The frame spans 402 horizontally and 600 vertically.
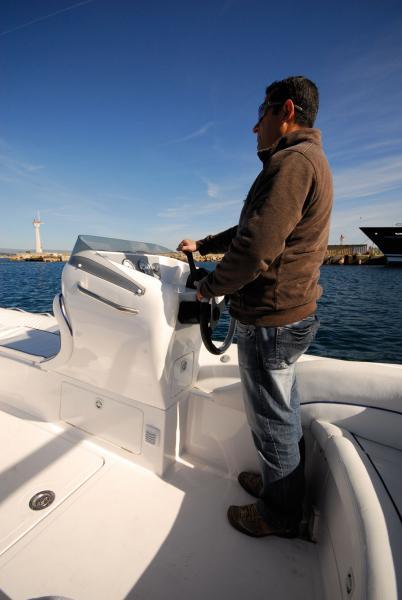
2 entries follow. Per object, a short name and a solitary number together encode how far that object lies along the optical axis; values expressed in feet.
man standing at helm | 3.32
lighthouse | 292.20
